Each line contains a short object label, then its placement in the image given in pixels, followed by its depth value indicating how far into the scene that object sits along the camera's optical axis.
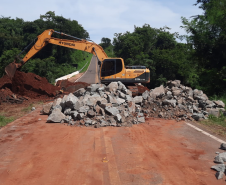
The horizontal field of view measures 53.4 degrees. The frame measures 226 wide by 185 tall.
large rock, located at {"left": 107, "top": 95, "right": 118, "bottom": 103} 10.56
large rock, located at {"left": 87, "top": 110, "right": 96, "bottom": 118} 9.59
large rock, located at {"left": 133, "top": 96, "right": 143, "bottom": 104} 11.48
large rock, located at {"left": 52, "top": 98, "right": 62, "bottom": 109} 10.77
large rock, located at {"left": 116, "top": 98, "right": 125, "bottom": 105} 10.70
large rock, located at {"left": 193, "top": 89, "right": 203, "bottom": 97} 11.93
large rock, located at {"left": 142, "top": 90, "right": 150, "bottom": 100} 11.88
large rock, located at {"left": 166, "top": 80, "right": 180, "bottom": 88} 13.46
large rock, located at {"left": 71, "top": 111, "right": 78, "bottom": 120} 9.59
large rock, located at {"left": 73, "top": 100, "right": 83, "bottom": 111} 9.95
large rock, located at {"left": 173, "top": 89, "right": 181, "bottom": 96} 11.88
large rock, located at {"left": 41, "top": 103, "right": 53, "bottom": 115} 11.07
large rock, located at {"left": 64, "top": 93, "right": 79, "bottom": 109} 9.96
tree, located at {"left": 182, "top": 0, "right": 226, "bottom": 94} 16.88
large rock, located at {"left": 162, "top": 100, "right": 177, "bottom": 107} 10.92
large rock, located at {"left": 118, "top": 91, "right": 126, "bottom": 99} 11.38
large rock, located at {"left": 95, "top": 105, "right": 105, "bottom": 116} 9.69
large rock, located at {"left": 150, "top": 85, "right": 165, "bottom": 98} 11.88
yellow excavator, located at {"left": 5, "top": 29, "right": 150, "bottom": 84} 15.41
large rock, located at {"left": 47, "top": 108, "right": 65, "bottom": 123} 9.53
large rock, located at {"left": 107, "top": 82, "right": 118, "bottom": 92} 12.07
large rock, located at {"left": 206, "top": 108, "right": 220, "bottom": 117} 10.35
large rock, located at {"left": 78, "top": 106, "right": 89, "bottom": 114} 9.82
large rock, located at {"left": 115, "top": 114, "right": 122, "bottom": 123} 9.32
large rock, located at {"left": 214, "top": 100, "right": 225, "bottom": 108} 11.34
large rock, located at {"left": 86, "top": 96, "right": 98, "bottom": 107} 10.30
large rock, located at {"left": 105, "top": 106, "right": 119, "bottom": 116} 9.66
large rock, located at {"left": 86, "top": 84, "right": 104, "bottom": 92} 12.29
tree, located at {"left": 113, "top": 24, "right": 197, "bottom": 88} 30.80
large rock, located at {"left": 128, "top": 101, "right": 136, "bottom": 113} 10.48
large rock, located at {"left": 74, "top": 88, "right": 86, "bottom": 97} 12.05
